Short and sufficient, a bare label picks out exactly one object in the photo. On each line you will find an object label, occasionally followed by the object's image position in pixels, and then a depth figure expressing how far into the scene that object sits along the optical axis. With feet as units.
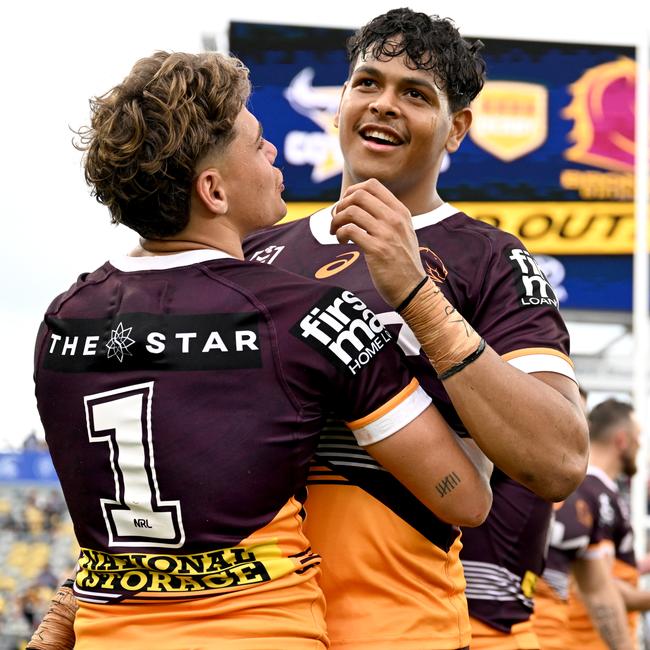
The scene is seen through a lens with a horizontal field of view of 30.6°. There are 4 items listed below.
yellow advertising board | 40.09
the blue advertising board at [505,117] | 40.50
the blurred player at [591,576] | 22.41
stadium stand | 60.59
